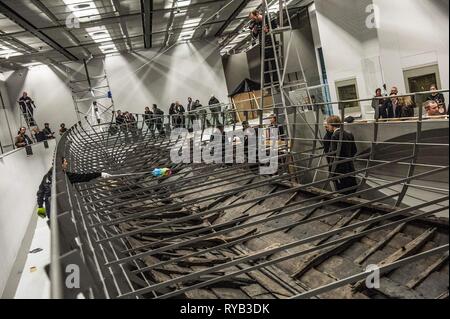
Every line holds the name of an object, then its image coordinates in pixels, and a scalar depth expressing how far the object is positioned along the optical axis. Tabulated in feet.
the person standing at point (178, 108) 58.80
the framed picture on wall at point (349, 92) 34.47
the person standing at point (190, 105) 61.25
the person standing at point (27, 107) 61.41
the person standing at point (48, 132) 58.20
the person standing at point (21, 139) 42.26
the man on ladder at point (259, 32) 29.53
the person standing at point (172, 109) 59.72
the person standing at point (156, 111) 60.96
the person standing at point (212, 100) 62.54
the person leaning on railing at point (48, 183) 14.39
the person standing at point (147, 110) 59.82
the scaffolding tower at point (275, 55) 25.33
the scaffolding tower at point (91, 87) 63.77
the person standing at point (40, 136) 54.93
